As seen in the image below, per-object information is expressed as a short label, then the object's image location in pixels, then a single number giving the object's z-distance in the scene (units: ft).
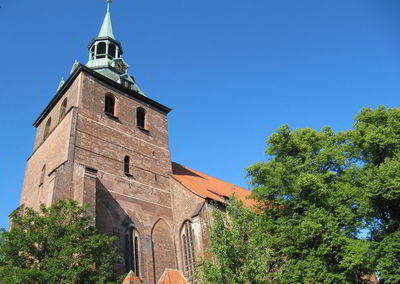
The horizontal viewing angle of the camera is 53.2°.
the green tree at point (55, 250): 38.99
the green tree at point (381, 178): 44.39
